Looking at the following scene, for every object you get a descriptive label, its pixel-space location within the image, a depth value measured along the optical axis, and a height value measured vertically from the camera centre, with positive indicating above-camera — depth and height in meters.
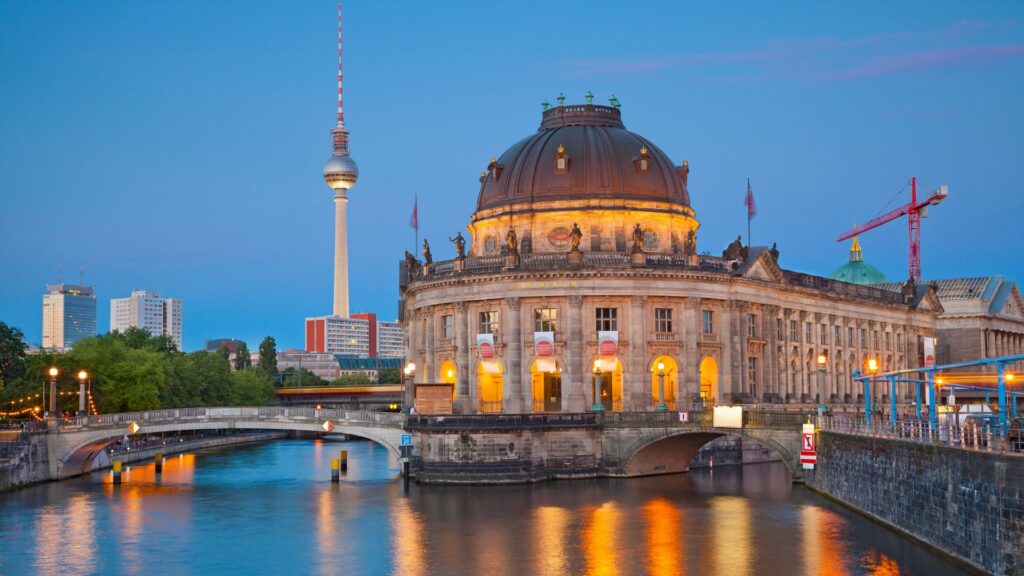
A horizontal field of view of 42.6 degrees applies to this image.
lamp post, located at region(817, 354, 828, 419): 125.00 +0.74
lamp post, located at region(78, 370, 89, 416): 103.16 +0.21
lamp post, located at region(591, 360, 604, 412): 94.31 +0.84
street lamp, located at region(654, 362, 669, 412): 98.78 +0.10
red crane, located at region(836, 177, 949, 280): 185.75 +25.98
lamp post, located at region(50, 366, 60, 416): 95.94 +0.23
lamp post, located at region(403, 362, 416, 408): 113.66 +1.83
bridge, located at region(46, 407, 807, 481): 87.31 -2.36
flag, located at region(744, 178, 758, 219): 121.75 +17.43
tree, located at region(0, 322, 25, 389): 127.81 +4.65
